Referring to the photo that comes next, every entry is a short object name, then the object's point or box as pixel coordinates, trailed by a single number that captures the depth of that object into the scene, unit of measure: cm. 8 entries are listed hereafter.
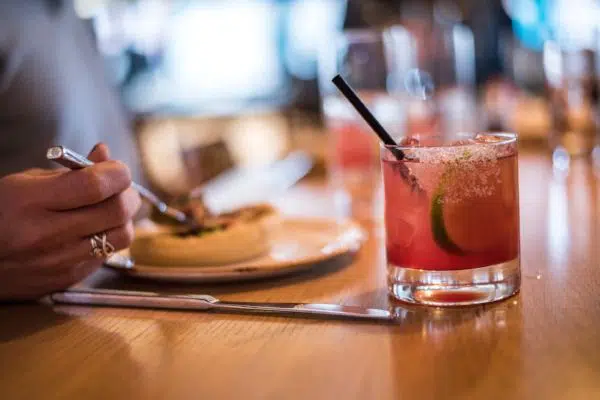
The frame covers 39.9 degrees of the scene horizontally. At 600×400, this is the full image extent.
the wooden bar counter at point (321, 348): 61
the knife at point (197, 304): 78
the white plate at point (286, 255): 93
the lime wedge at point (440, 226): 79
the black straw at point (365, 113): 82
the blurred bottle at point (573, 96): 188
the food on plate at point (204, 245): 98
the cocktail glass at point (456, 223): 79
